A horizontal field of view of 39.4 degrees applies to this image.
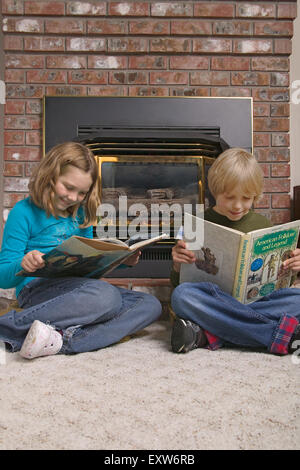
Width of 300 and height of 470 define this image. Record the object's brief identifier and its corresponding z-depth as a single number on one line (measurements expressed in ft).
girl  3.68
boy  3.66
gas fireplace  6.66
